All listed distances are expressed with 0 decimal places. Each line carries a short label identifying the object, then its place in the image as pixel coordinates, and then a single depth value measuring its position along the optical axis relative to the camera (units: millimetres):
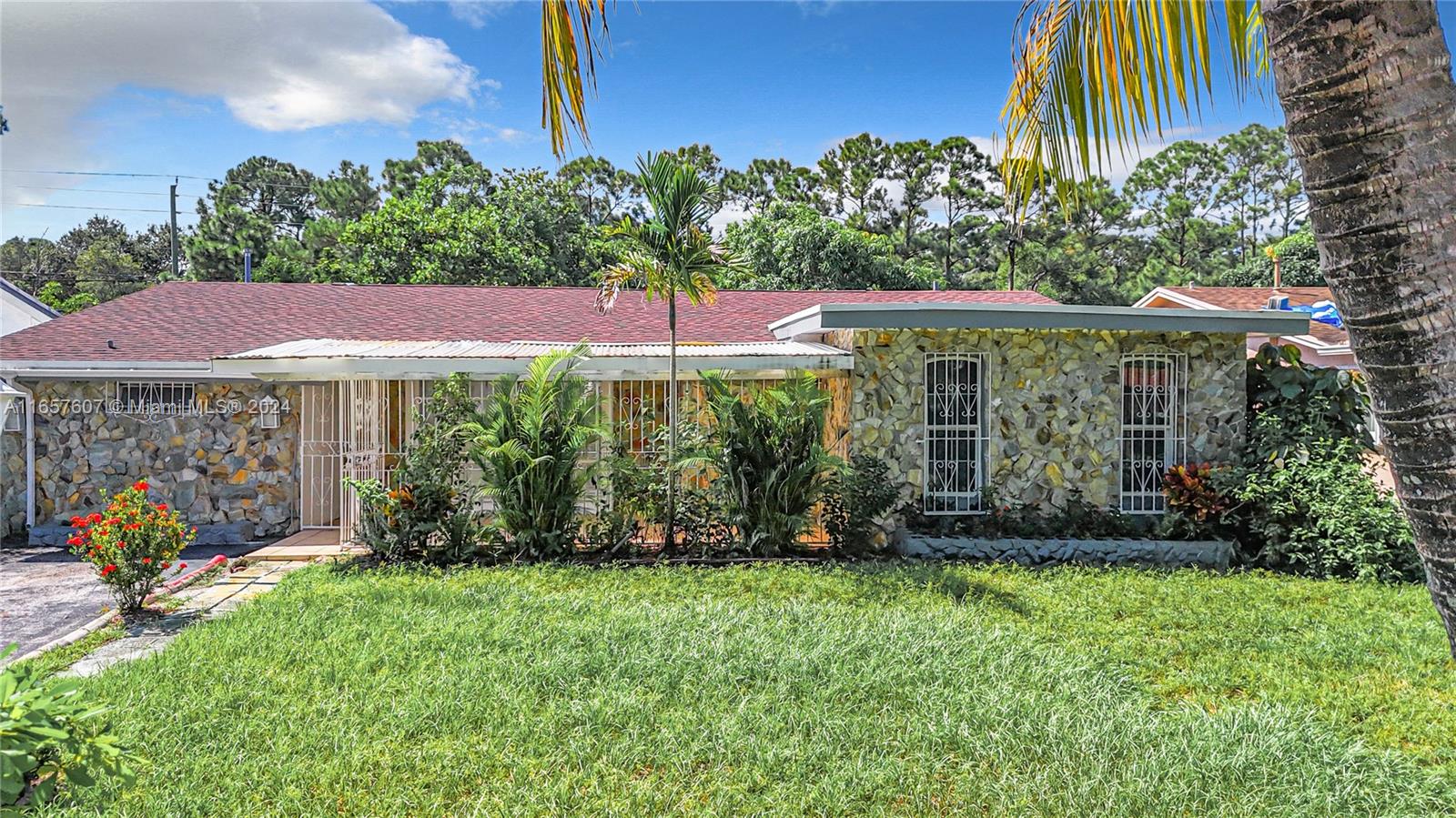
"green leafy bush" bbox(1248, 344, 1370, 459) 9133
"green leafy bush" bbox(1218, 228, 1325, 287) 26047
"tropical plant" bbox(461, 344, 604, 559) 8922
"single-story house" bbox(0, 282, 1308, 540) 9617
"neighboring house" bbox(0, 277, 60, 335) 15570
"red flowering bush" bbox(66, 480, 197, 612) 6922
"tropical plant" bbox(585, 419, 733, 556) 9250
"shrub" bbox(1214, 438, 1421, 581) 8250
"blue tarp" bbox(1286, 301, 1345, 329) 13422
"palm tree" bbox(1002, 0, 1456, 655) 1649
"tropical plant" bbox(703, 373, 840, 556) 8984
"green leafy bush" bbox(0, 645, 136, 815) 2504
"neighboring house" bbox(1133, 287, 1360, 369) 14273
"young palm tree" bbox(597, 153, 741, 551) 8961
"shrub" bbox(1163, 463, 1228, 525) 9320
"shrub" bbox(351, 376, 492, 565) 8898
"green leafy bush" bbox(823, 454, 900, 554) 9180
